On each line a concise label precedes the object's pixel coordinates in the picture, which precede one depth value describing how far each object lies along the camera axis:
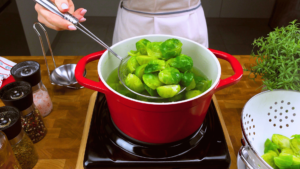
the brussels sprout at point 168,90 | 0.53
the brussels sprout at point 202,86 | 0.62
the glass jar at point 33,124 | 0.69
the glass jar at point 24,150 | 0.61
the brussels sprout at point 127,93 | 0.59
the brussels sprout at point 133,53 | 0.66
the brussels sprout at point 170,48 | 0.60
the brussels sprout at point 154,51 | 0.62
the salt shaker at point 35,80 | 0.72
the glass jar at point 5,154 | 0.51
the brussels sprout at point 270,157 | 0.57
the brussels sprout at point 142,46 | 0.64
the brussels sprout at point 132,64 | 0.63
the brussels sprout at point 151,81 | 0.55
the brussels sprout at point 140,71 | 0.59
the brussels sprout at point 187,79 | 0.56
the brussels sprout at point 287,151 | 0.61
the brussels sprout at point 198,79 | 0.62
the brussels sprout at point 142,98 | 0.58
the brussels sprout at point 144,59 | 0.61
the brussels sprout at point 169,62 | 0.59
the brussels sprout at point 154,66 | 0.56
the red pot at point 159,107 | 0.51
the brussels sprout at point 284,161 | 0.53
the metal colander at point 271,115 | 0.68
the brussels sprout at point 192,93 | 0.57
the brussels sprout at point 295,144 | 0.61
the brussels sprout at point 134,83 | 0.57
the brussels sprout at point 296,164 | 0.55
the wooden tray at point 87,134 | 0.65
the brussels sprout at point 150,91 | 0.57
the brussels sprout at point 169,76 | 0.53
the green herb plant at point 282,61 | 0.67
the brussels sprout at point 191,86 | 0.60
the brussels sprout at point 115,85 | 0.64
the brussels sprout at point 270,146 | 0.63
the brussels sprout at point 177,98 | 0.57
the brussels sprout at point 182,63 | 0.57
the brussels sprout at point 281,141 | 0.64
